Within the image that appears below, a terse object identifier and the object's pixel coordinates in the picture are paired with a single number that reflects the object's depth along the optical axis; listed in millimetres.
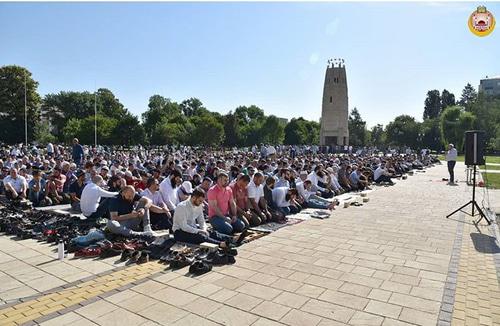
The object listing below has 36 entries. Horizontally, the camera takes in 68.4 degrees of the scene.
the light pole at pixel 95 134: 48062
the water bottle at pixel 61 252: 6270
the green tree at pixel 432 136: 66750
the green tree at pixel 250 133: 75862
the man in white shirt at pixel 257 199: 9281
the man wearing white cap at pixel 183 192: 9516
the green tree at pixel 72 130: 55169
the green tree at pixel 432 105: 103950
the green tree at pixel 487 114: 62562
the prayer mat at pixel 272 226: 8602
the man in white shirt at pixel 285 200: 10414
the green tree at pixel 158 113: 69250
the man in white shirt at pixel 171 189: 9008
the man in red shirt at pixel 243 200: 8883
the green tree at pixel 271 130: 76125
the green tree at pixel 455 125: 60375
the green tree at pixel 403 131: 69500
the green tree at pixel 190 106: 110350
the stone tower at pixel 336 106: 57844
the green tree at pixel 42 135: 54719
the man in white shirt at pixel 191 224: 7012
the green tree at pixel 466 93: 111850
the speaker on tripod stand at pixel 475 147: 10070
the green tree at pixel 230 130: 69375
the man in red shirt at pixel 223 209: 7910
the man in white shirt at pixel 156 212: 8383
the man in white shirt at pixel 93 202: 8484
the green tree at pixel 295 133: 85062
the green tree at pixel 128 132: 49000
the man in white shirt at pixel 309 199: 11672
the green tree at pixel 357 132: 81825
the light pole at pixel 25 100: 48375
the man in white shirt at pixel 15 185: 11180
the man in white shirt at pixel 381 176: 20078
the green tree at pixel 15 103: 52438
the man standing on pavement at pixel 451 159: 20250
